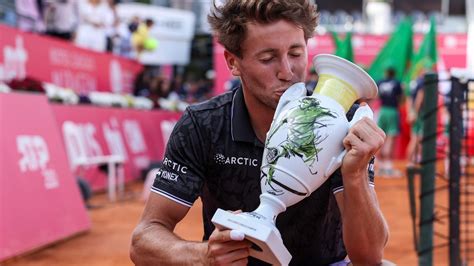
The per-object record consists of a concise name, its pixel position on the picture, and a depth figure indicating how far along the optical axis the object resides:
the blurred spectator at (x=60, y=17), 13.30
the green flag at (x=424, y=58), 16.02
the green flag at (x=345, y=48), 14.89
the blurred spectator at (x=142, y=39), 18.09
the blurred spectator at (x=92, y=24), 14.23
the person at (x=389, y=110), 13.69
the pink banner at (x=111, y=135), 9.56
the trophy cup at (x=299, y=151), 1.92
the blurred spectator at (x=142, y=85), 16.05
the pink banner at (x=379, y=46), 20.00
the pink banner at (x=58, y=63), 9.56
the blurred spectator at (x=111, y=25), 15.26
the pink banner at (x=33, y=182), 5.84
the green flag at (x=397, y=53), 15.51
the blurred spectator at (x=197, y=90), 20.91
